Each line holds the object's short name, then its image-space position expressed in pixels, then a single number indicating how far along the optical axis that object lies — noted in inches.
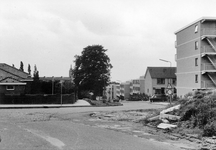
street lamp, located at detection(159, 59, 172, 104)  897.5
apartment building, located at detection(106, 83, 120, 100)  5711.1
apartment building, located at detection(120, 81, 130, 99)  5004.9
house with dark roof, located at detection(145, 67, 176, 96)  3061.0
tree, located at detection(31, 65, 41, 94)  1685.5
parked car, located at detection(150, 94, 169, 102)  2048.4
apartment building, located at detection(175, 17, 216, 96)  1771.7
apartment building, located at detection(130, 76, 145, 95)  4094.5
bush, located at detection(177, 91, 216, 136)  449.4
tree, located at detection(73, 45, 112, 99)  2342.5
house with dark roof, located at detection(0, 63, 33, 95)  1632.6
